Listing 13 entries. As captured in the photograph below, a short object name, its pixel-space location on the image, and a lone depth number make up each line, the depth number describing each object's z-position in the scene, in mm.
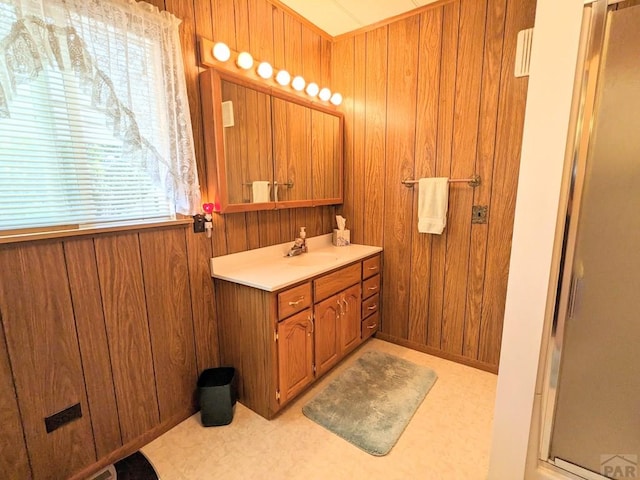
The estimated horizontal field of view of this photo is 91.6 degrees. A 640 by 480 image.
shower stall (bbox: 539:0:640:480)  1046
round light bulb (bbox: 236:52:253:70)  1895
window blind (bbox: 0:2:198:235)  1199
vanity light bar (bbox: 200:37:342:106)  1771
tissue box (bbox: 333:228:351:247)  2754
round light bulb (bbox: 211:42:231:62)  1781
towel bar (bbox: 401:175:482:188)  2180
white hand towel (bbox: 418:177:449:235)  2279
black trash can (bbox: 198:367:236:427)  1763
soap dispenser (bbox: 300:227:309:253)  2439
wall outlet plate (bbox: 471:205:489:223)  2188
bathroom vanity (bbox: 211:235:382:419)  1733
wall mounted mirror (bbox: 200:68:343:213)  1792
